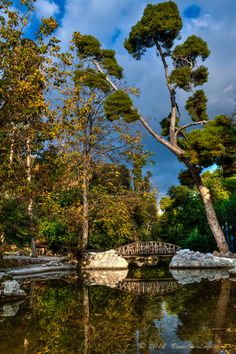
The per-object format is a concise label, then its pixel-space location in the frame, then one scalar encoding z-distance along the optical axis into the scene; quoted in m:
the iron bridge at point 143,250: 26.76
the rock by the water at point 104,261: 20.58
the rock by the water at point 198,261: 18.42
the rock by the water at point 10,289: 10.82
